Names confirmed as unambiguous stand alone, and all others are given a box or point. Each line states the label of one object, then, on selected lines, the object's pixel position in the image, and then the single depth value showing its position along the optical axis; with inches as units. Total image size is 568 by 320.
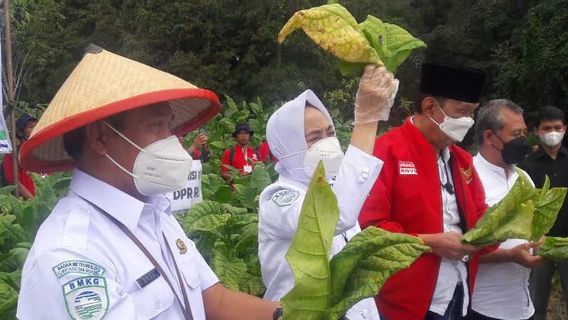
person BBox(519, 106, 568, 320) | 225.1
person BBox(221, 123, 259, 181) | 344.5
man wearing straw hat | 70.2
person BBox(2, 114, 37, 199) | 258.7
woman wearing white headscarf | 97.1
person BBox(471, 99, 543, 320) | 150.9
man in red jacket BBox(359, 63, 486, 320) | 132.4
